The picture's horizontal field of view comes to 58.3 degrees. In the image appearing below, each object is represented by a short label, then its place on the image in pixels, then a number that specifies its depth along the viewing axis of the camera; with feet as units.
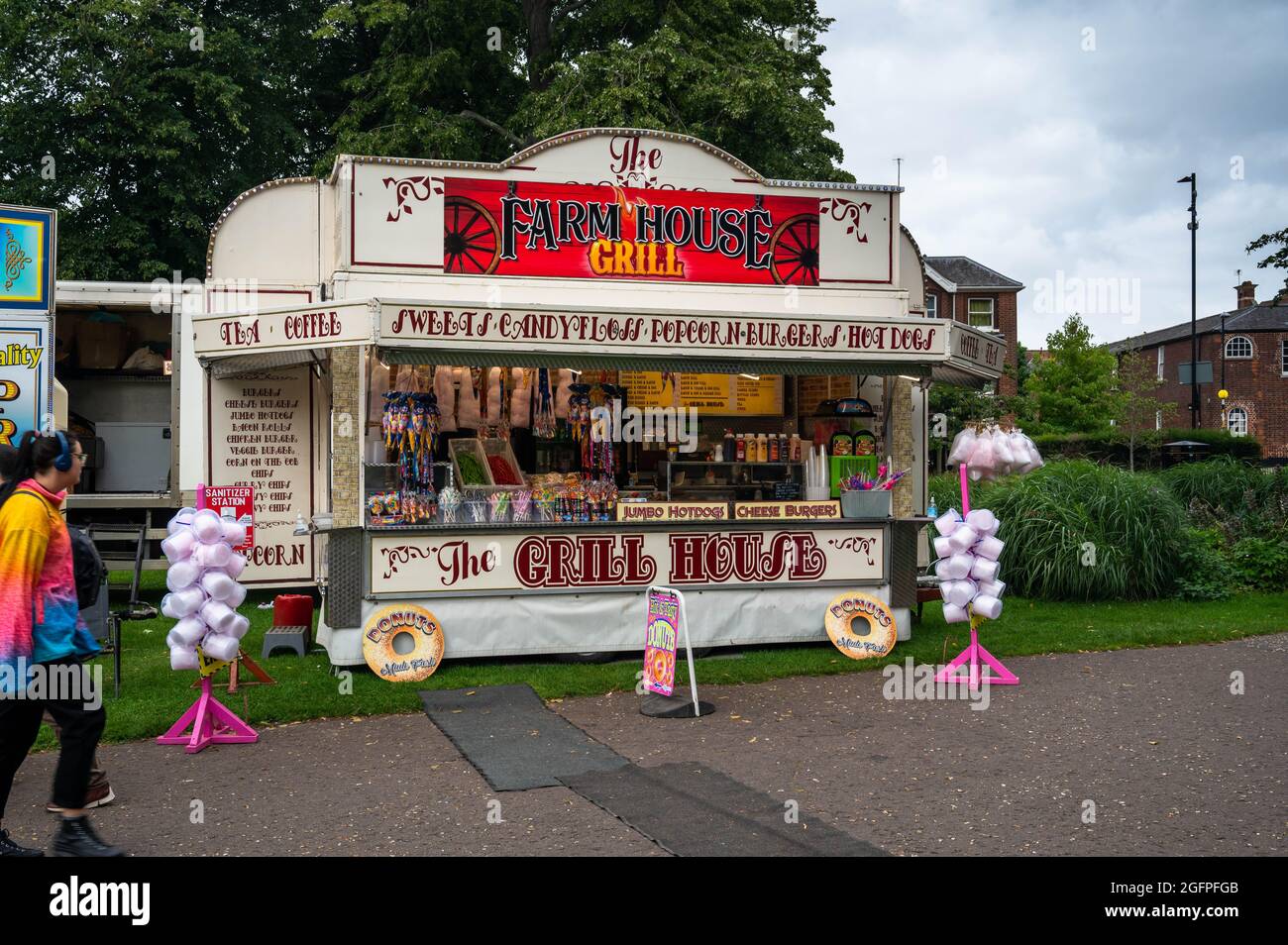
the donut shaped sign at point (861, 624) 35.83
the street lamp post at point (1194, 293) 115.65
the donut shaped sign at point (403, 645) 32.30
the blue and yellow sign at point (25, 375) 37.22
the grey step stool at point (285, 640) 35.65
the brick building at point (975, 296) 162.30
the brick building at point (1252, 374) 171.83
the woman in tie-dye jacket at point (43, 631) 16.90
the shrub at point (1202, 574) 48.16
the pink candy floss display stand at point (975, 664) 32.07
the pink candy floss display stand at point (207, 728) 25.79
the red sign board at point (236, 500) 34.17
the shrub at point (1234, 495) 55.36
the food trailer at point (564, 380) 33.40
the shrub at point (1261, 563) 51.01
